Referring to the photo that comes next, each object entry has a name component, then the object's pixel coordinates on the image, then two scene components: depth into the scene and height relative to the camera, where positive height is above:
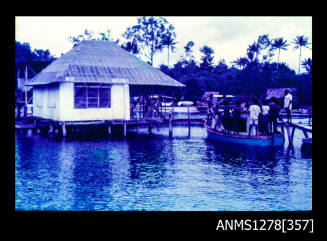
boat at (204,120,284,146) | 18.45 -1.39
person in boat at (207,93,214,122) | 22.77 +0.42
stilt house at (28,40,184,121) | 20.92 +2.07
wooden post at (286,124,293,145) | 18.98 -1.41
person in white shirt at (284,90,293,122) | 18.16 +0.69
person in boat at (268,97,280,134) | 18.50 +0.21
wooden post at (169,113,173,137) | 23.72 -0.69
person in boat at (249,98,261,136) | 18.31 +0.15
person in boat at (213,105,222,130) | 21.39 -0.21
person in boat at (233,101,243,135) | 19.41 -0.05
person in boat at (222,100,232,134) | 20.17 -0.26
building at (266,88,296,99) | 43.16 +2.97
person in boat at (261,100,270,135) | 18.67 -0.07
